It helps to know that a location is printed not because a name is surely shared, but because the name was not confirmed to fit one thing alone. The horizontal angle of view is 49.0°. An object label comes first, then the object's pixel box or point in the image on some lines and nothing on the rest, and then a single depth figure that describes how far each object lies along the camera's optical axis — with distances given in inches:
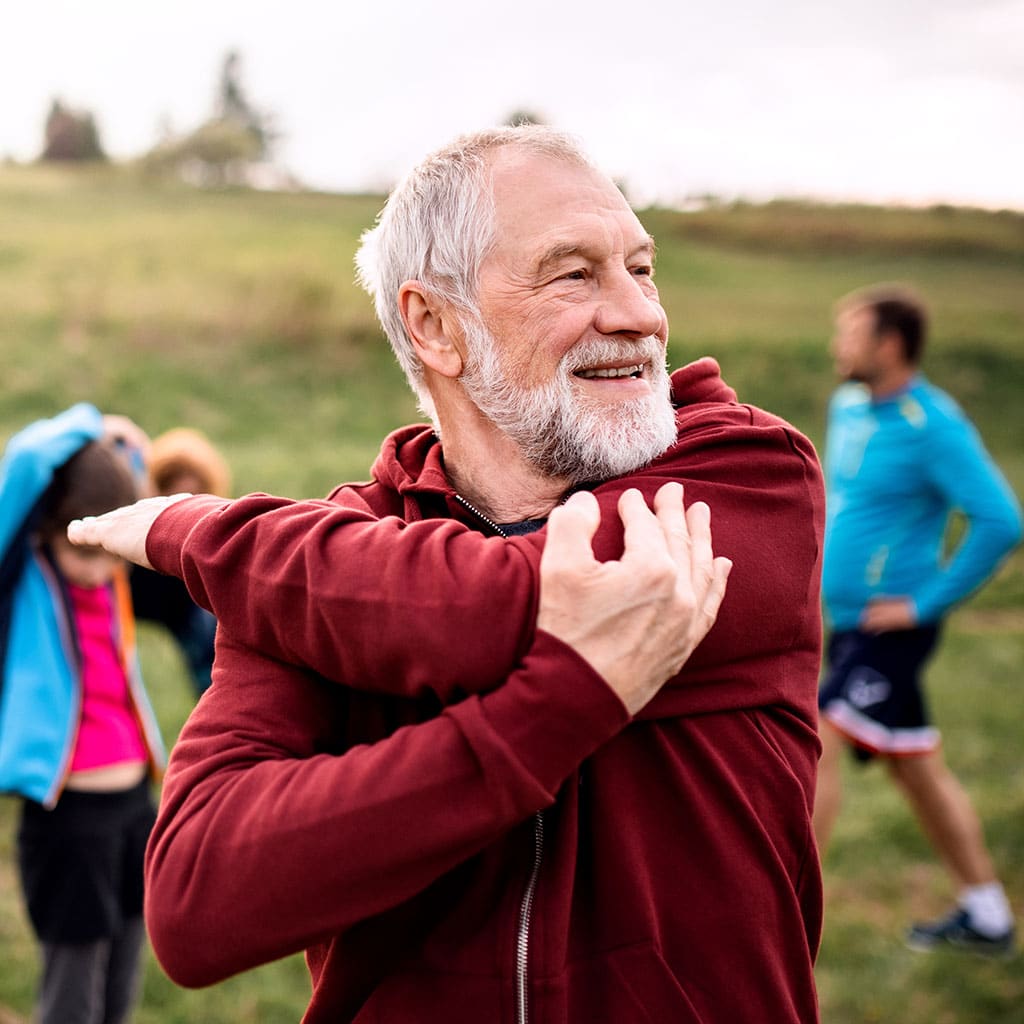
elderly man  48.9
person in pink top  122.7
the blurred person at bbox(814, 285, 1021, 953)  175.8
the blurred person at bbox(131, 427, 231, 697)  149.9
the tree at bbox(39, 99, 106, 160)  1130.0
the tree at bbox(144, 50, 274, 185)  906.1
